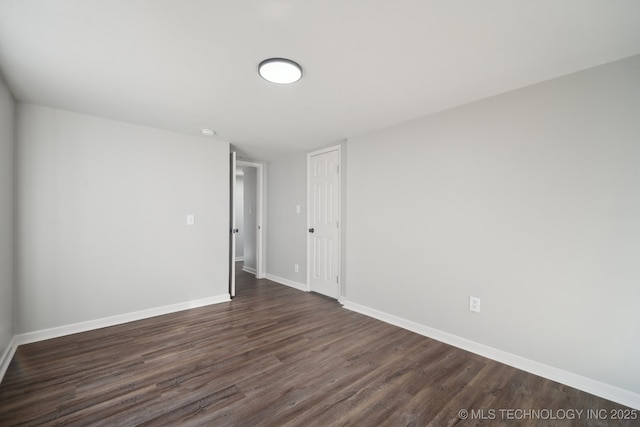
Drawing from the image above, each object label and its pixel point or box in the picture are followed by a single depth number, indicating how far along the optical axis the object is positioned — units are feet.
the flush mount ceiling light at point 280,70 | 5.85
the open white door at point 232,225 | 12.89
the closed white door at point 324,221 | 12.63
